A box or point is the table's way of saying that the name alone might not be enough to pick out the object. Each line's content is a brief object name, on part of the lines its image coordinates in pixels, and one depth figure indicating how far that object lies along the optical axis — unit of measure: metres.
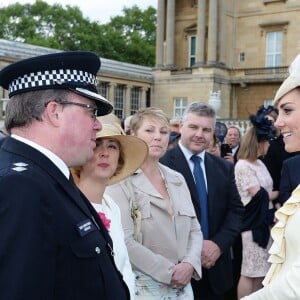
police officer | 1.31
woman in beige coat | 2.82
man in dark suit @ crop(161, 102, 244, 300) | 3.50
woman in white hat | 1.69
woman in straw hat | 2.33
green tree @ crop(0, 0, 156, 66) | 38.27
